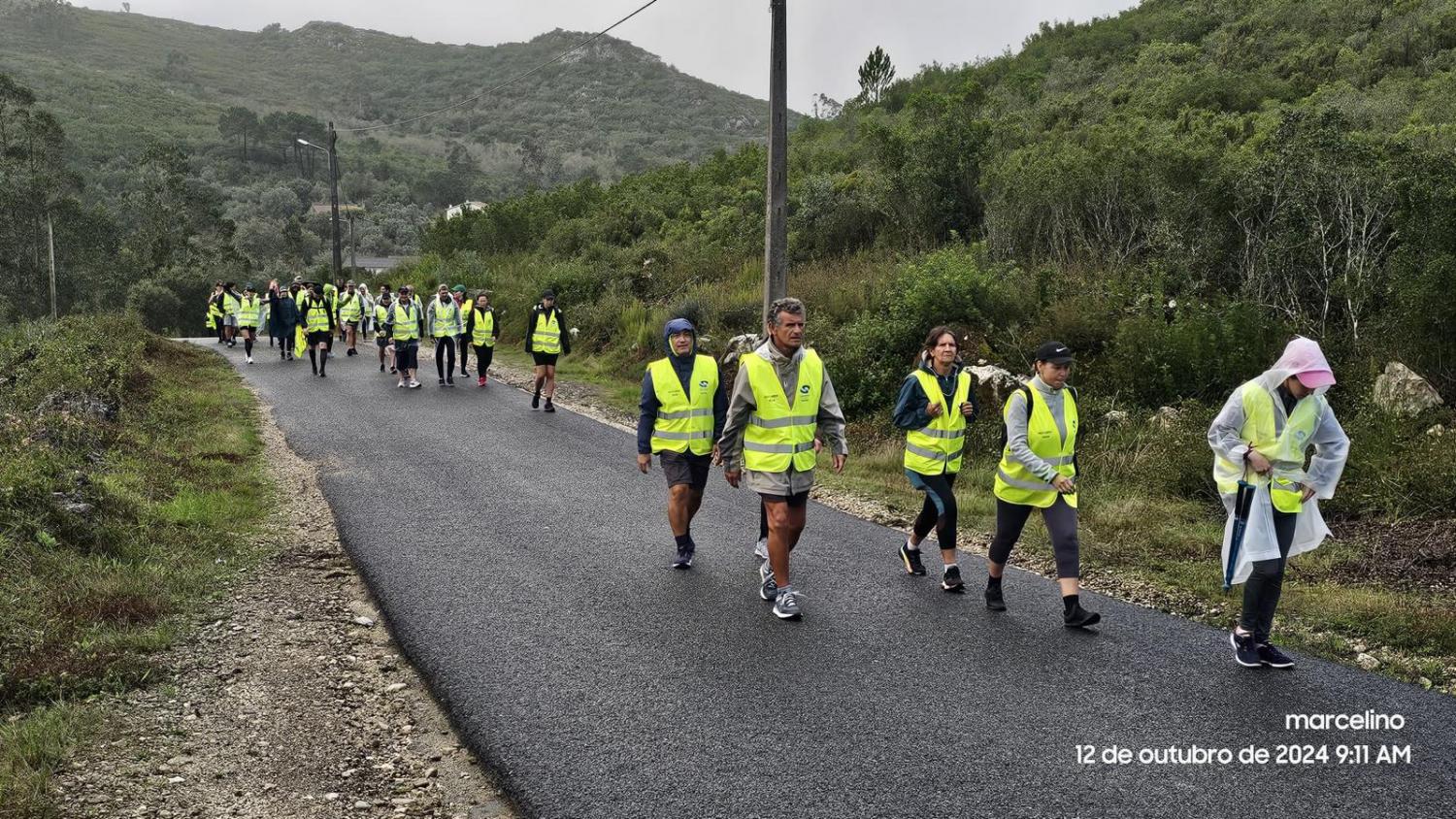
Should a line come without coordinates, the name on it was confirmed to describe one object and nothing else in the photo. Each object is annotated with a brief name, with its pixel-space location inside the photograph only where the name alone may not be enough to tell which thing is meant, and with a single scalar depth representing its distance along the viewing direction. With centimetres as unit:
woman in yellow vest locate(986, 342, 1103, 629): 596
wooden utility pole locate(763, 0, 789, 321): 1283
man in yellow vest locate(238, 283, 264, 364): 2367
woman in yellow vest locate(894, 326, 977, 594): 685
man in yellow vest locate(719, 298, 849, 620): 618
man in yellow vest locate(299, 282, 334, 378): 2056
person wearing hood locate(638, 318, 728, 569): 723
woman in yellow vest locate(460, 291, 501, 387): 1808
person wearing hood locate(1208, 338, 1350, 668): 529
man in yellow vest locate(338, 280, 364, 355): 2477
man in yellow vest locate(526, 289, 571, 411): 1543
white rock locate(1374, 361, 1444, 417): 920
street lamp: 3773
